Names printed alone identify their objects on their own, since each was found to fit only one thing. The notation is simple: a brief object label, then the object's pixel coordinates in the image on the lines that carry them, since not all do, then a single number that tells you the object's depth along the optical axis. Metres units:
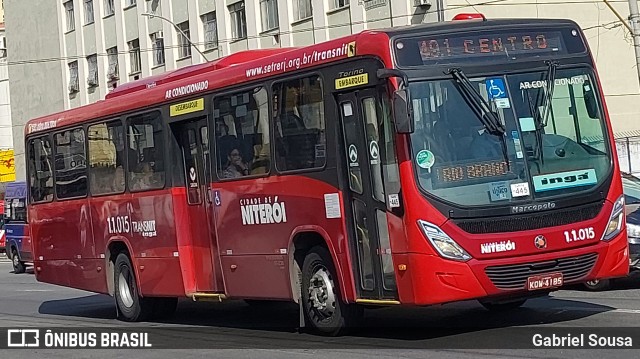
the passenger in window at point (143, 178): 15.28
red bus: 10.46
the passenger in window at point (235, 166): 13.09
